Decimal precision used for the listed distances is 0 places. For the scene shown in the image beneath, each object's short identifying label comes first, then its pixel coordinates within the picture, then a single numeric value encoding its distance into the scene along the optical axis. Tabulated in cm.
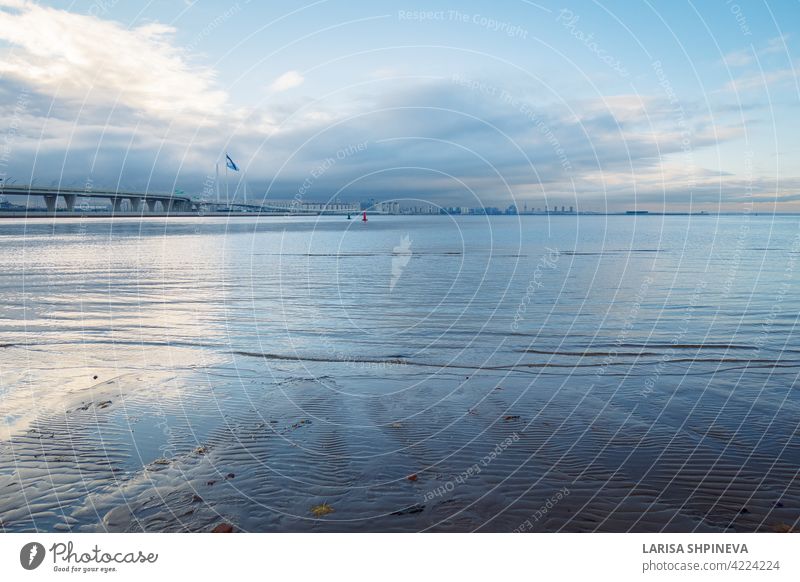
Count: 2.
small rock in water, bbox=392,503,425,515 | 747
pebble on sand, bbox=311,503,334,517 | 747
